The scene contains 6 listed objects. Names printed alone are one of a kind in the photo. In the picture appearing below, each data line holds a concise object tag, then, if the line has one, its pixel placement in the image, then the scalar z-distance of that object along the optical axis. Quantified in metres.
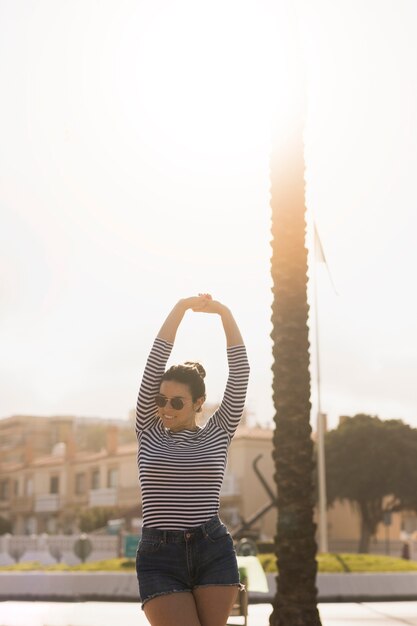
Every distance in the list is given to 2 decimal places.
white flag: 25.87
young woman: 3.77
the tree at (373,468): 56.03
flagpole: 41.88
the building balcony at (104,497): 73.00
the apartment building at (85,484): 64.62
